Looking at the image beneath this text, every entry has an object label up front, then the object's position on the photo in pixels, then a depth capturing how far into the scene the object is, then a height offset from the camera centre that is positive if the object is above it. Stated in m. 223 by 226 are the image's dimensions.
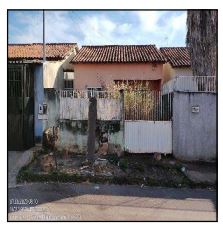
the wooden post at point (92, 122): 5.97 -0.34
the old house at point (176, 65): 9.68 +2.08
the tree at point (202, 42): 6.54 +2.19
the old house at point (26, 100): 6.52 +0.31
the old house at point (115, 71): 9.05 +1.67
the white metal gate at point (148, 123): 6.12 -0.37
